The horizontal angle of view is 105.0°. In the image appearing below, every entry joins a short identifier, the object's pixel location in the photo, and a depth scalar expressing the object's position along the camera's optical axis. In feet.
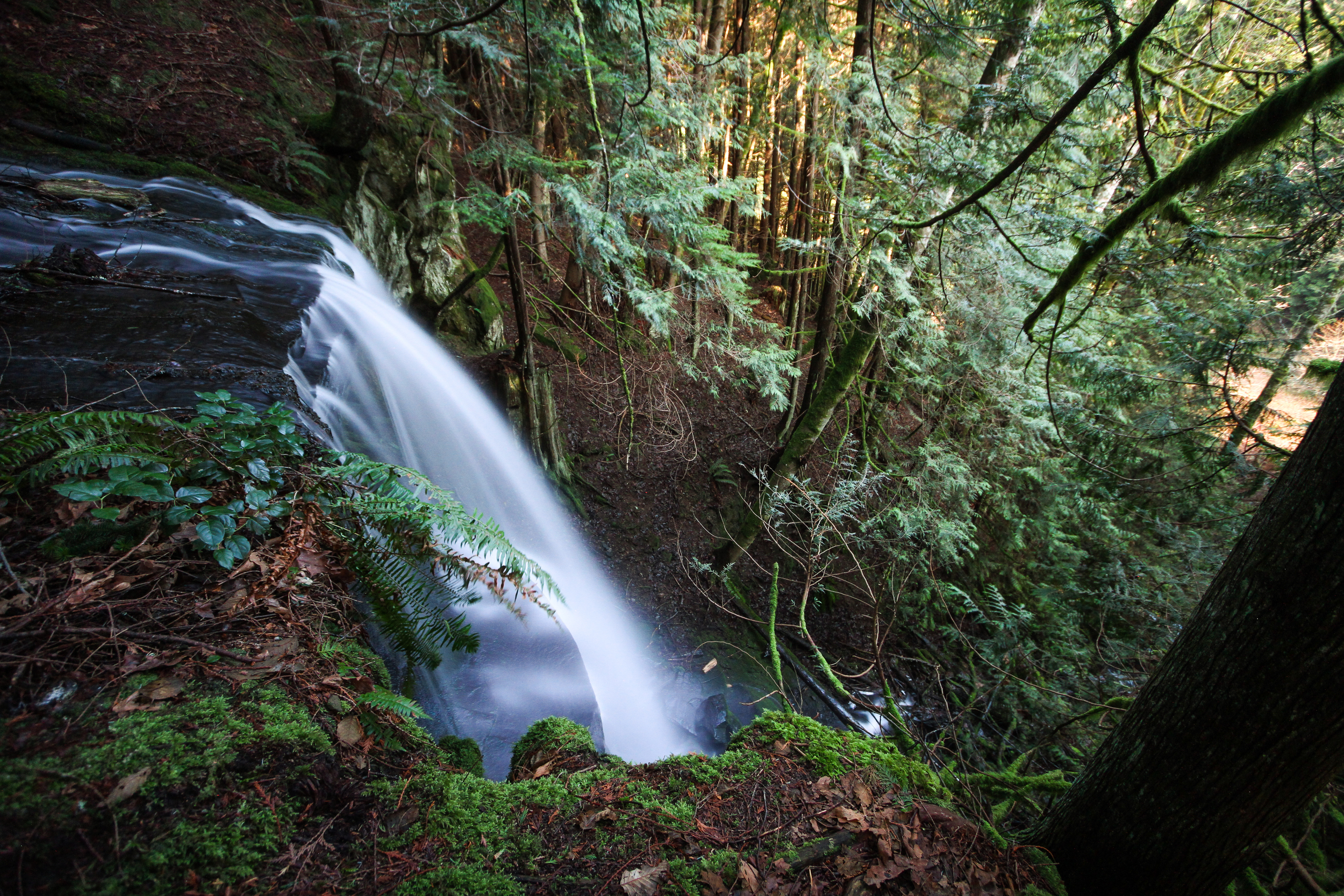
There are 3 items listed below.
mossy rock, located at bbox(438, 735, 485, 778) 7.77
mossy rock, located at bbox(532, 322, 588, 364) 28.81
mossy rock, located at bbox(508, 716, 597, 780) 7.61
